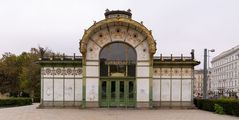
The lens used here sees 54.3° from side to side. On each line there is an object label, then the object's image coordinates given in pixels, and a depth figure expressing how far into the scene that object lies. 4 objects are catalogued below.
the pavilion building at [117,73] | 21.81
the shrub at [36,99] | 35.45
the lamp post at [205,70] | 23.28
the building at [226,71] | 78.07
